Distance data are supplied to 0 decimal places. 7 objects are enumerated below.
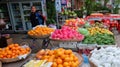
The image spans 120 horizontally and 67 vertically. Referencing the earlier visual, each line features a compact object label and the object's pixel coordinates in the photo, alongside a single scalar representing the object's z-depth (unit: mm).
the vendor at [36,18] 6789
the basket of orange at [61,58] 2467
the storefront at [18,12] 9164
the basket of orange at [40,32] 4480
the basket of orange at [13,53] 3166
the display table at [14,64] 3168
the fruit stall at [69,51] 2318
